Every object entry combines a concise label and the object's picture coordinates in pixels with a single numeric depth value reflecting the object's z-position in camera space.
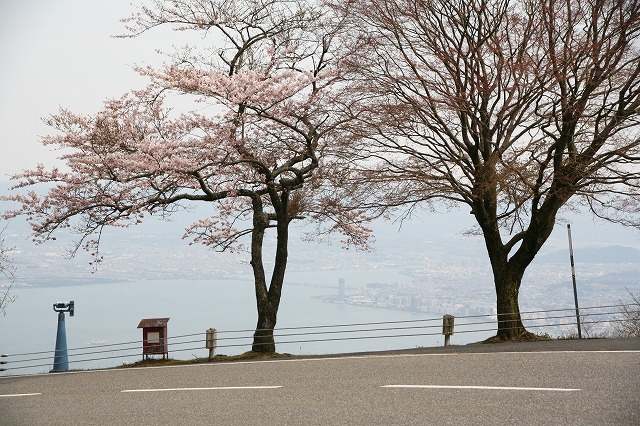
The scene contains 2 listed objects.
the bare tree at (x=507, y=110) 19.12
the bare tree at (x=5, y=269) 25.27
